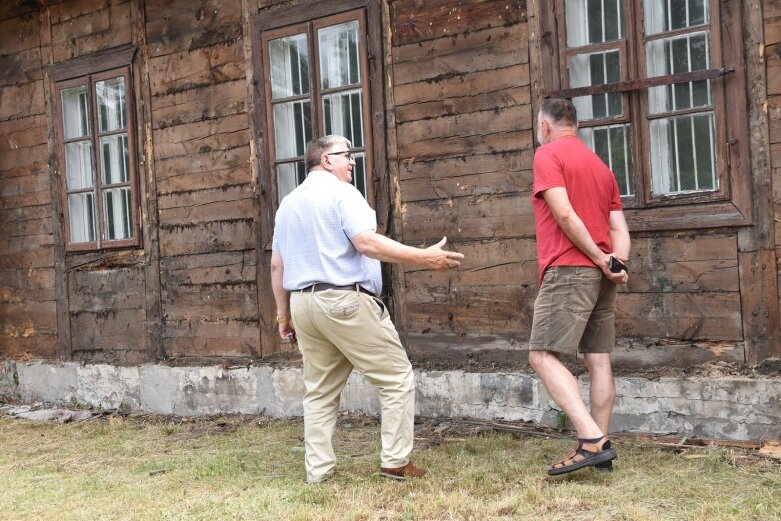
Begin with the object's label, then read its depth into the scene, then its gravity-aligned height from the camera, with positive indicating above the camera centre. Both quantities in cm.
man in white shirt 477 -23
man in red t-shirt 467 -16
